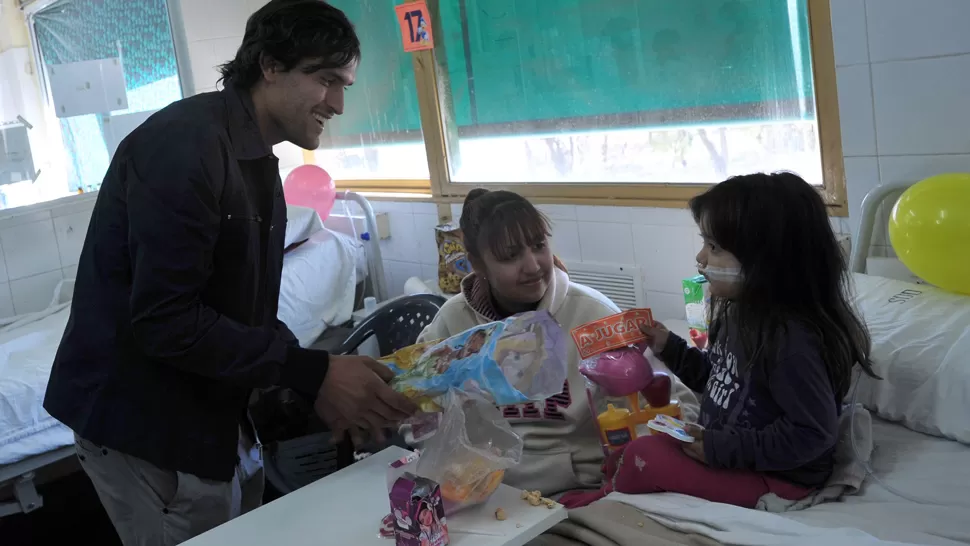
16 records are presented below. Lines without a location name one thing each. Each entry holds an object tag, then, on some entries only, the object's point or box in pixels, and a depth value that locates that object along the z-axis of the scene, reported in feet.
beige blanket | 4.07
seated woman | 5.65
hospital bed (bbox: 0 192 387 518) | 8.29
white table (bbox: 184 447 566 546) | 4.06
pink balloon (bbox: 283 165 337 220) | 12.23
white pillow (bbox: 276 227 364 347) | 10.69
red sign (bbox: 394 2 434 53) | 10.95
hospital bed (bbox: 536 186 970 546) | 4.10
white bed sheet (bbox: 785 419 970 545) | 4.13
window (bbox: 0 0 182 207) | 11.75
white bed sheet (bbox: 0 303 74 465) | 8.21
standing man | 4.28
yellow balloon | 5.51
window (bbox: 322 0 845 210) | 7.58
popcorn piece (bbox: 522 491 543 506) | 4.26
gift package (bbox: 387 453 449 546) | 3.80
